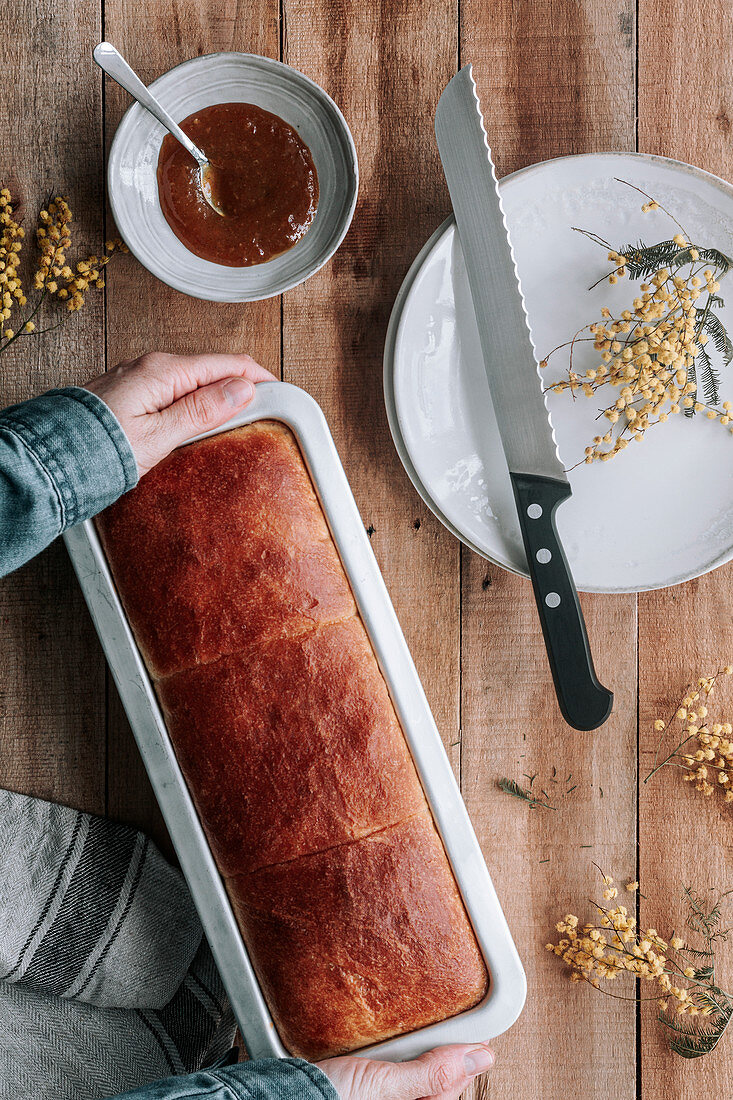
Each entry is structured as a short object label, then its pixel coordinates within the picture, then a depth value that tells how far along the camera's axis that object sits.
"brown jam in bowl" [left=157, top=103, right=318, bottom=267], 0.86
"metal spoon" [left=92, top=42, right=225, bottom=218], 0.83
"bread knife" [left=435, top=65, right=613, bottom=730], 0.85
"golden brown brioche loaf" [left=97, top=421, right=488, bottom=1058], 0.82
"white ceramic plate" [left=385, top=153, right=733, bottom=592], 0.86
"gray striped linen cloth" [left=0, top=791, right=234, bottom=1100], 0.88
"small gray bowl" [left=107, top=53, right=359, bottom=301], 0.86
